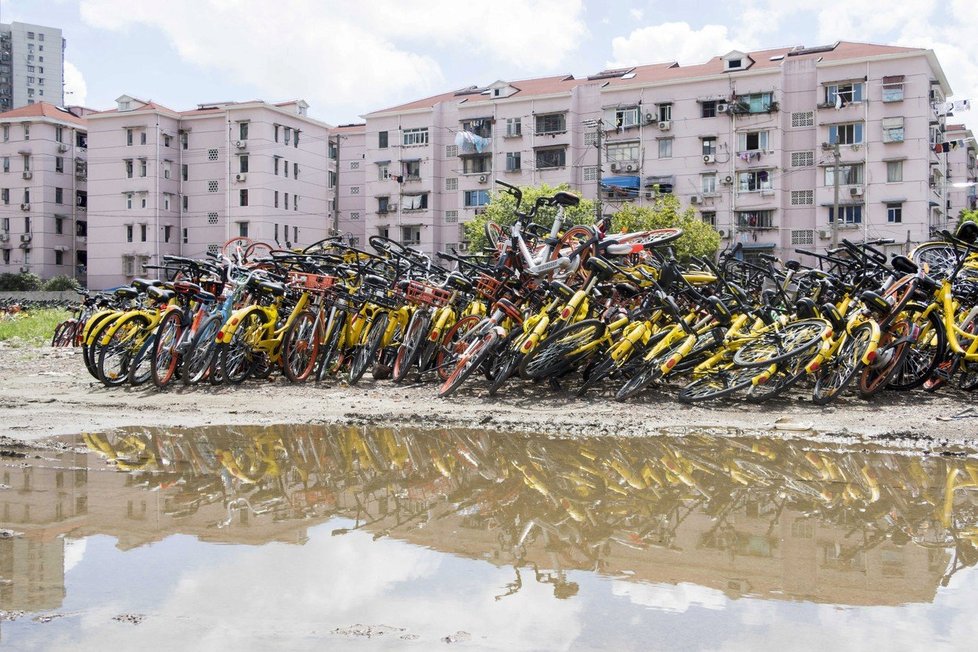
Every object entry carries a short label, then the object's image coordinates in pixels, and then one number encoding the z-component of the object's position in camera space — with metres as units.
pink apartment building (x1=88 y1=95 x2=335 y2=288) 63.28
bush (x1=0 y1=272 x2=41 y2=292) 65.19
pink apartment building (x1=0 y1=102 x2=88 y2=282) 69.25
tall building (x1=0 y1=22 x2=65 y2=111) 133.00
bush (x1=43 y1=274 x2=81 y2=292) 63.72
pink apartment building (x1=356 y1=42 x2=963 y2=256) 49.62
